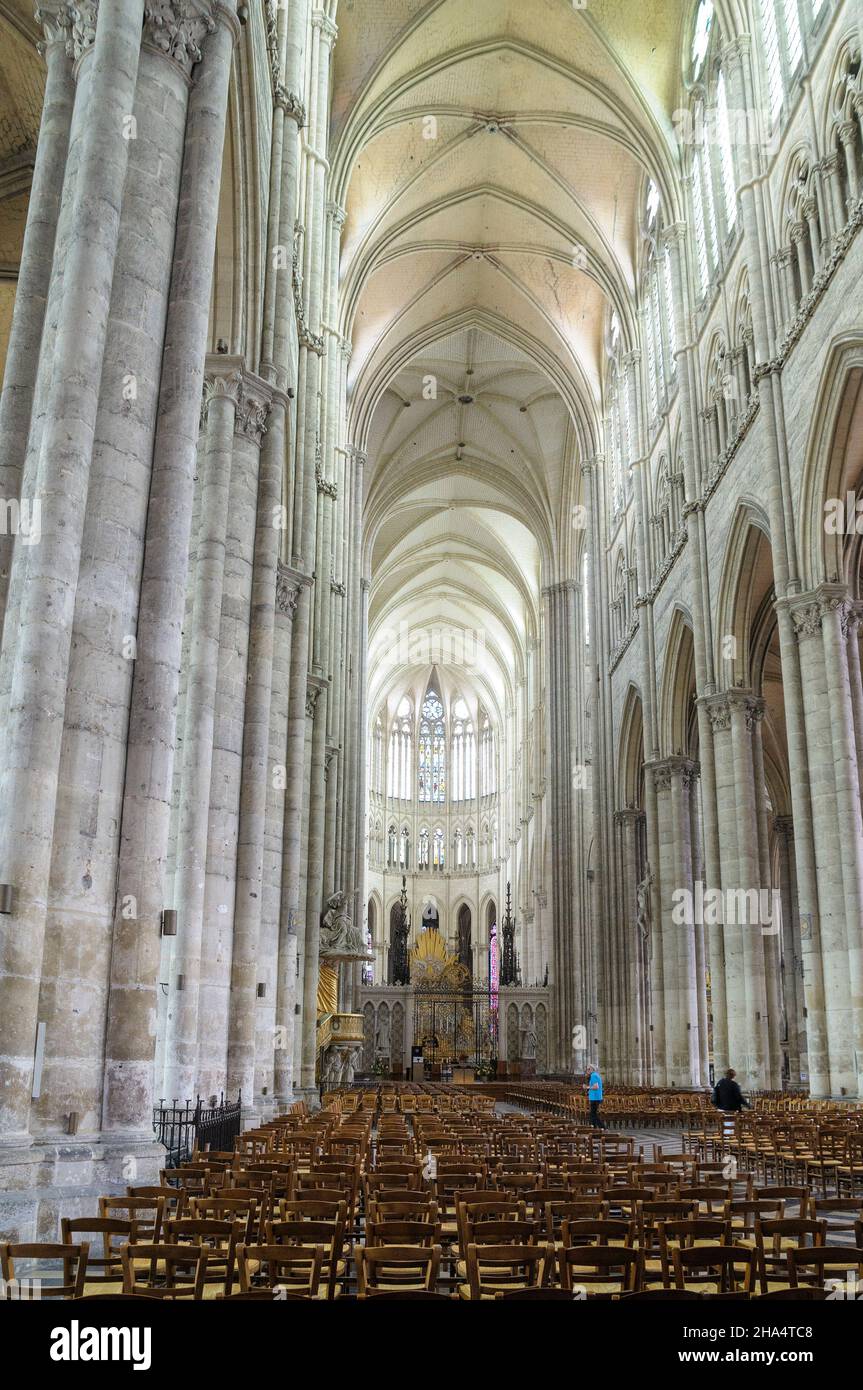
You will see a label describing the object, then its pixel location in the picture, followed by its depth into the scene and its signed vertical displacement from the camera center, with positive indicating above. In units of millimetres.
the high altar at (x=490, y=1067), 47719 -2704
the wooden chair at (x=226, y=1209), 6320 -1151
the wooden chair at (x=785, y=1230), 5363 -1037
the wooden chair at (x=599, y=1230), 5559 -1096
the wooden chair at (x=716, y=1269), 4934 -1215
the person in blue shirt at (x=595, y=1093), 19922 -1531
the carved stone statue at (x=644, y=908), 37688 +3126
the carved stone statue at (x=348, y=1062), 33031 -1772
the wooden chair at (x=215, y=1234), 5285 -1111
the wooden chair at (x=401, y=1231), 5605 -1099
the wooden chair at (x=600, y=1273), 4895 -1216
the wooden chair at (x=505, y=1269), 4875 -1286
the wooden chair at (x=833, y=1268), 4805 -1172
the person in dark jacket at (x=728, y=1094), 18406 -1405
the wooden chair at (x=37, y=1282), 4828 -1190
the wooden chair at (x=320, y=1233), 5375 -1079
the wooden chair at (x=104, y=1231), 5672 -1140
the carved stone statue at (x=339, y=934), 29859 +1708
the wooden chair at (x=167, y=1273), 4840 -1310
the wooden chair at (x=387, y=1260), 4906 -1090
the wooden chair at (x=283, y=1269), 4883 -1366
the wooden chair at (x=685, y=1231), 5430 -1071
